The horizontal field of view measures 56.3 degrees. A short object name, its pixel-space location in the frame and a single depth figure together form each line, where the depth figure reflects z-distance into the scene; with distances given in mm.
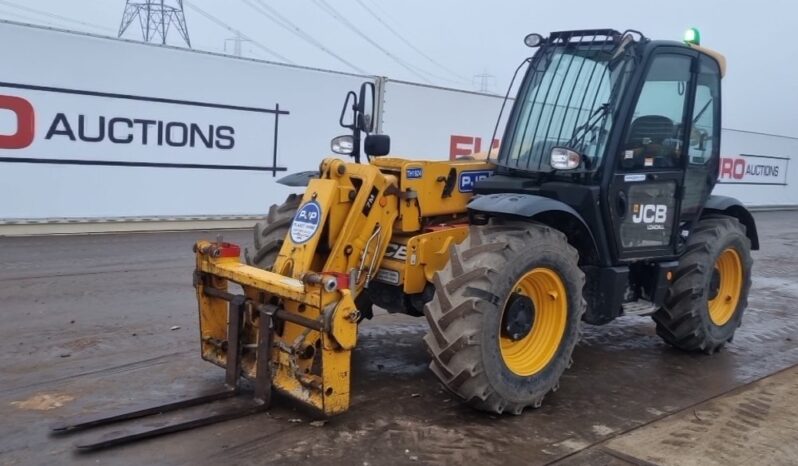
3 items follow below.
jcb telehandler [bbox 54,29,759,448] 4344
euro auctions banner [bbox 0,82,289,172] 10664
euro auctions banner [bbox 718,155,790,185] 22734
